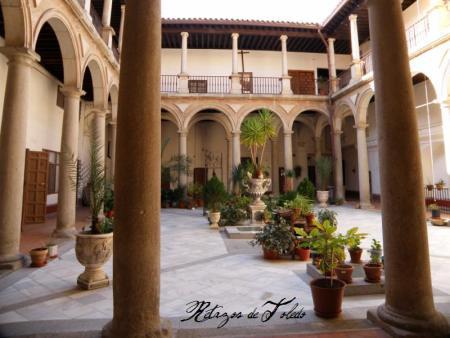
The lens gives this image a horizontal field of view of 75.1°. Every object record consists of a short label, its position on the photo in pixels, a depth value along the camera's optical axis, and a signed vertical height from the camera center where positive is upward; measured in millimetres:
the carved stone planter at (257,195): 8656 -7
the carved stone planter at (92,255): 3814 -750
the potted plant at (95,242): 3818 -579
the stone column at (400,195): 2322 -14
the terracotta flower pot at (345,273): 3643 -987
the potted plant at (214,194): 10187 +72
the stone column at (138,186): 2072 +81
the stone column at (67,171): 6875 +631
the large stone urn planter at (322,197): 14375 -127
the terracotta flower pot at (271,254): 5318 -1071
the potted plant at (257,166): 8703 +944
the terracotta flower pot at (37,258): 4789 -974
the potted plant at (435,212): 9047 -591
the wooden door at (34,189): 8643 +280
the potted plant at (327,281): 2850 -902
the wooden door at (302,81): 18047 +6987
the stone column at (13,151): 4648 +763
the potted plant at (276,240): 5301 -831
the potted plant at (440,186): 10902 +253
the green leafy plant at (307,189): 12351 +237
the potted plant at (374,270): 3689 -962
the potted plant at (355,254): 4465 -915
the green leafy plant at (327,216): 6650 -495
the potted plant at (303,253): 5316 -1058
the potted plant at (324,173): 14398 +1051
